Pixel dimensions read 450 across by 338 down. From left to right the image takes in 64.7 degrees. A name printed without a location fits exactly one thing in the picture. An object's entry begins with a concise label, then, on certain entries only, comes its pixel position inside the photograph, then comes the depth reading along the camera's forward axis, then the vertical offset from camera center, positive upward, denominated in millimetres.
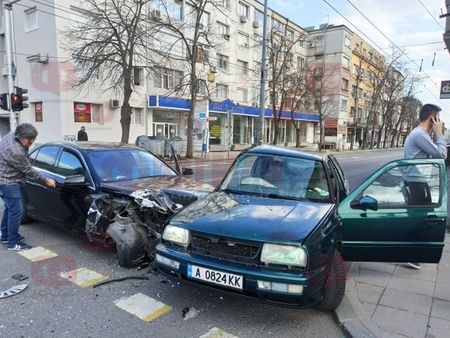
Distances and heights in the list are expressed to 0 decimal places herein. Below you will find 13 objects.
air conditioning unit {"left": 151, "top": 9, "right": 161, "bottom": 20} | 23305 +7551
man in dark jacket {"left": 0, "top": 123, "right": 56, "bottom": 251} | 4824 -696
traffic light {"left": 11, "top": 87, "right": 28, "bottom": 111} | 15594 +1032
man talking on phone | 4359 -108
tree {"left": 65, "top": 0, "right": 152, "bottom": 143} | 17230 +4238
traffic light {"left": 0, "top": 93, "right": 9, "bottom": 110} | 16188 +978
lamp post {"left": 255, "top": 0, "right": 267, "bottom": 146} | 21375 +1946
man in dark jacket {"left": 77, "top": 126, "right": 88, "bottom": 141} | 18297 -566
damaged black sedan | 4383 -921
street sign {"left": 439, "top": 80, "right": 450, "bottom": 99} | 8469 +986
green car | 2953 -918
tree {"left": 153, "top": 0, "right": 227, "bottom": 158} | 21250 +5811
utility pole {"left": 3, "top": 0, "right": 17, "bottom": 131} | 16342 +3326
